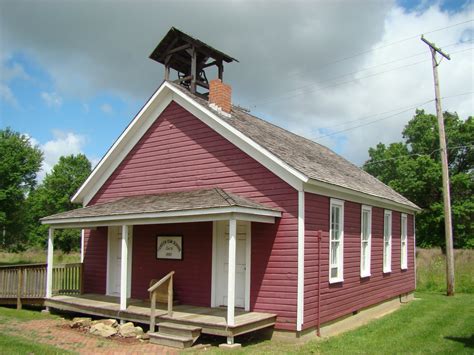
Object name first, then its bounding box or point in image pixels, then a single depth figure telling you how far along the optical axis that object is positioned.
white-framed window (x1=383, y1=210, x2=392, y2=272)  16.27
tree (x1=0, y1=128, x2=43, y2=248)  36.38
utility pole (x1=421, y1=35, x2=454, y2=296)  19.50
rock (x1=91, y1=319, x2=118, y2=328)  11.38
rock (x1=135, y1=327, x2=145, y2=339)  10.70
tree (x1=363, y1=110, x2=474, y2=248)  39.47
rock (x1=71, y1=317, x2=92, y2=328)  11.75
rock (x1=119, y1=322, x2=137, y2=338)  10.77
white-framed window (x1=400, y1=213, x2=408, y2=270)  18.36
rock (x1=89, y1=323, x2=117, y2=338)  10.89
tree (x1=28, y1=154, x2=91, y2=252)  56.58
